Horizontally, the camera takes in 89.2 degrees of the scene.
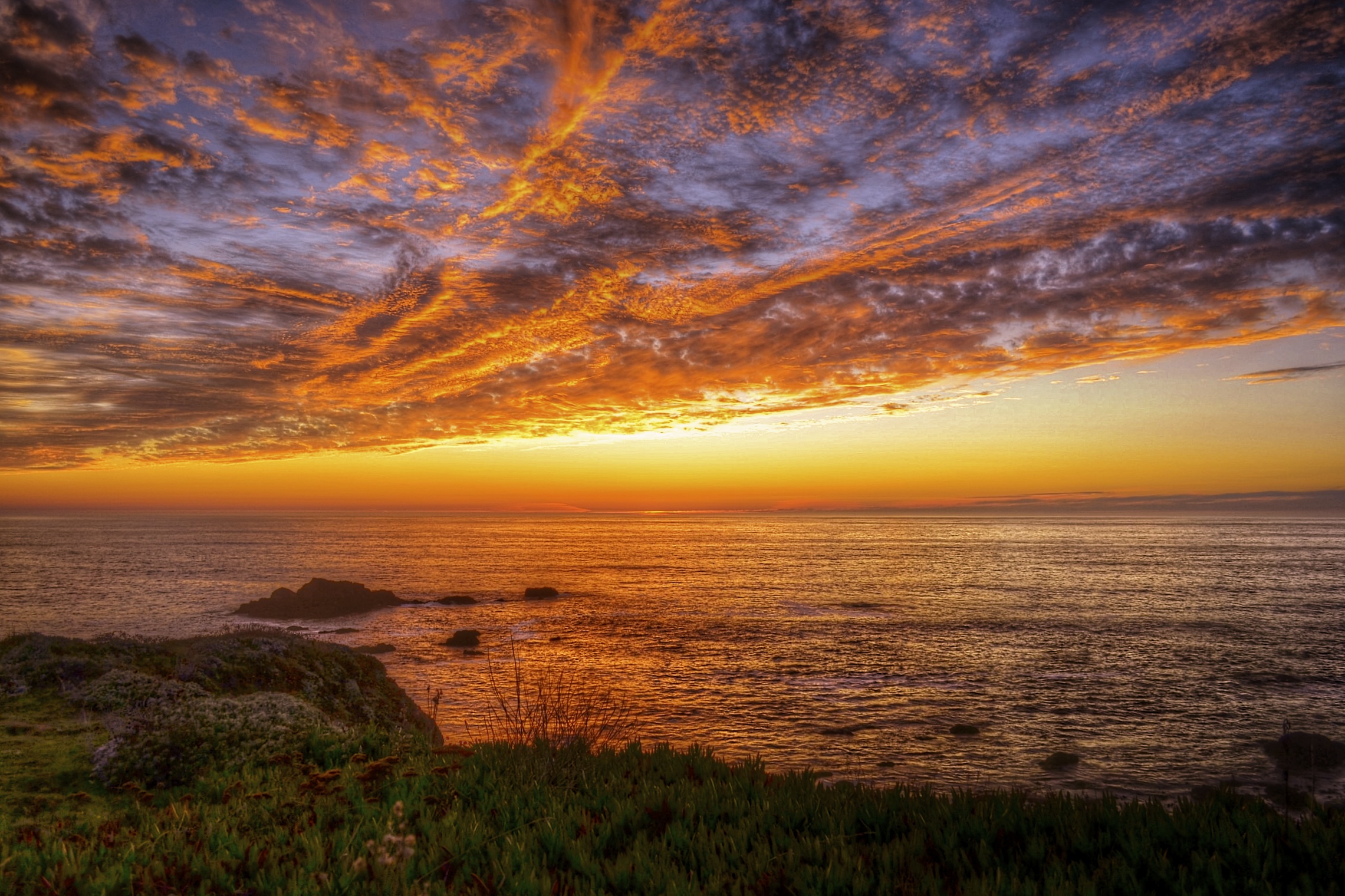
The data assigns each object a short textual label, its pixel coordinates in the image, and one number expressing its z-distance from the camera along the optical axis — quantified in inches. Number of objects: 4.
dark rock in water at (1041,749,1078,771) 671.8
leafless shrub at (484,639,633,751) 340.5
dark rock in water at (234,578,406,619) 1699.1
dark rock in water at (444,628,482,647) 1343.5
